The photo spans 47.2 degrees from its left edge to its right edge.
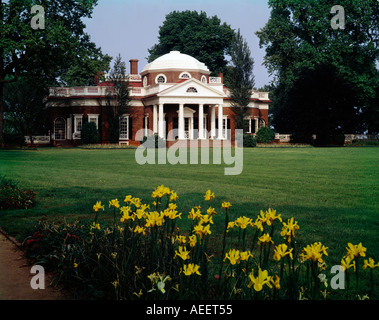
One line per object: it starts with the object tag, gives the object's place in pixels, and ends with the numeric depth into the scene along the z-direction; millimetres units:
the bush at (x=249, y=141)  40562
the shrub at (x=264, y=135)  45062
